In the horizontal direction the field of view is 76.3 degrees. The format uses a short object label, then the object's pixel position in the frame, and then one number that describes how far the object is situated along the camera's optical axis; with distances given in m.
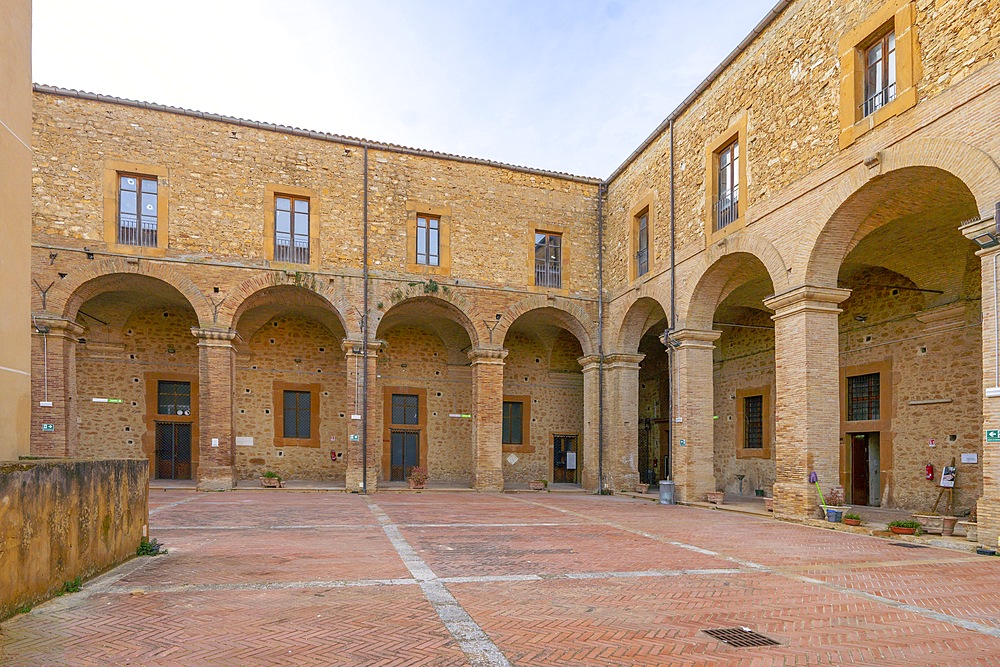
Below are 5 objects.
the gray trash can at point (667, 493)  17.08
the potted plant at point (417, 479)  20.19
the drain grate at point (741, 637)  5.20
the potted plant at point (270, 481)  19.14
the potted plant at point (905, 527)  10.95
